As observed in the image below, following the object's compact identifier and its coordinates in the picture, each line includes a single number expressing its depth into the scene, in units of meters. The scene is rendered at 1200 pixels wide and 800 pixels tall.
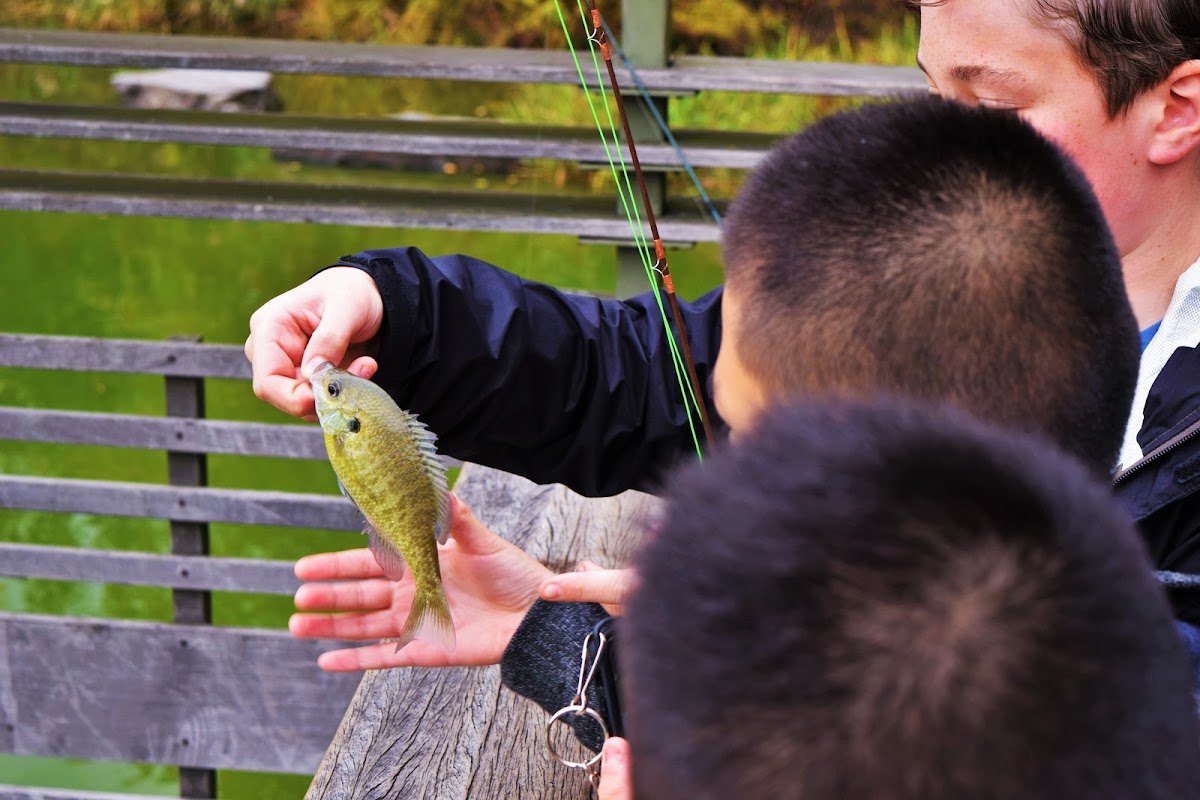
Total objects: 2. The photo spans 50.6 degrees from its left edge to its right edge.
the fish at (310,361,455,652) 1.29
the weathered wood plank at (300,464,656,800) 1.28
